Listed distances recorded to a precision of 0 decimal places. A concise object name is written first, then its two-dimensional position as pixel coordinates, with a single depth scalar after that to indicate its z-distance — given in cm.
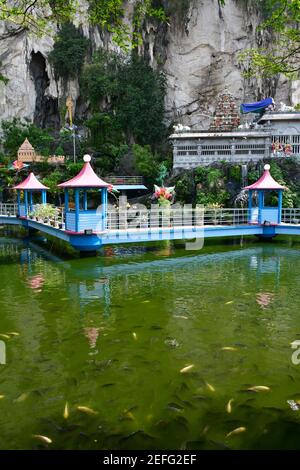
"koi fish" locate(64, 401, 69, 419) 482
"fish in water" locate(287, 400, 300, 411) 498
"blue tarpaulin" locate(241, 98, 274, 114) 2887
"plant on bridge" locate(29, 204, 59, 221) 2000
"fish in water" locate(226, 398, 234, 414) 490
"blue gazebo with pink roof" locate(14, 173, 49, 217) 2299
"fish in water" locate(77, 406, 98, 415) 489
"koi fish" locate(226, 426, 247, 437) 443
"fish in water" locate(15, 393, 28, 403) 520
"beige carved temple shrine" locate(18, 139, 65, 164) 3194
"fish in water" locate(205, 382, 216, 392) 539
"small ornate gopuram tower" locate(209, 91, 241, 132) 2898
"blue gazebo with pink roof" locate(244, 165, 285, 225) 1845
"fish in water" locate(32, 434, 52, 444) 434
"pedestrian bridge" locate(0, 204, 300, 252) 1500
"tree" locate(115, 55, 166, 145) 3238
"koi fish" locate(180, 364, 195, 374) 593
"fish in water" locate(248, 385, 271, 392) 535
